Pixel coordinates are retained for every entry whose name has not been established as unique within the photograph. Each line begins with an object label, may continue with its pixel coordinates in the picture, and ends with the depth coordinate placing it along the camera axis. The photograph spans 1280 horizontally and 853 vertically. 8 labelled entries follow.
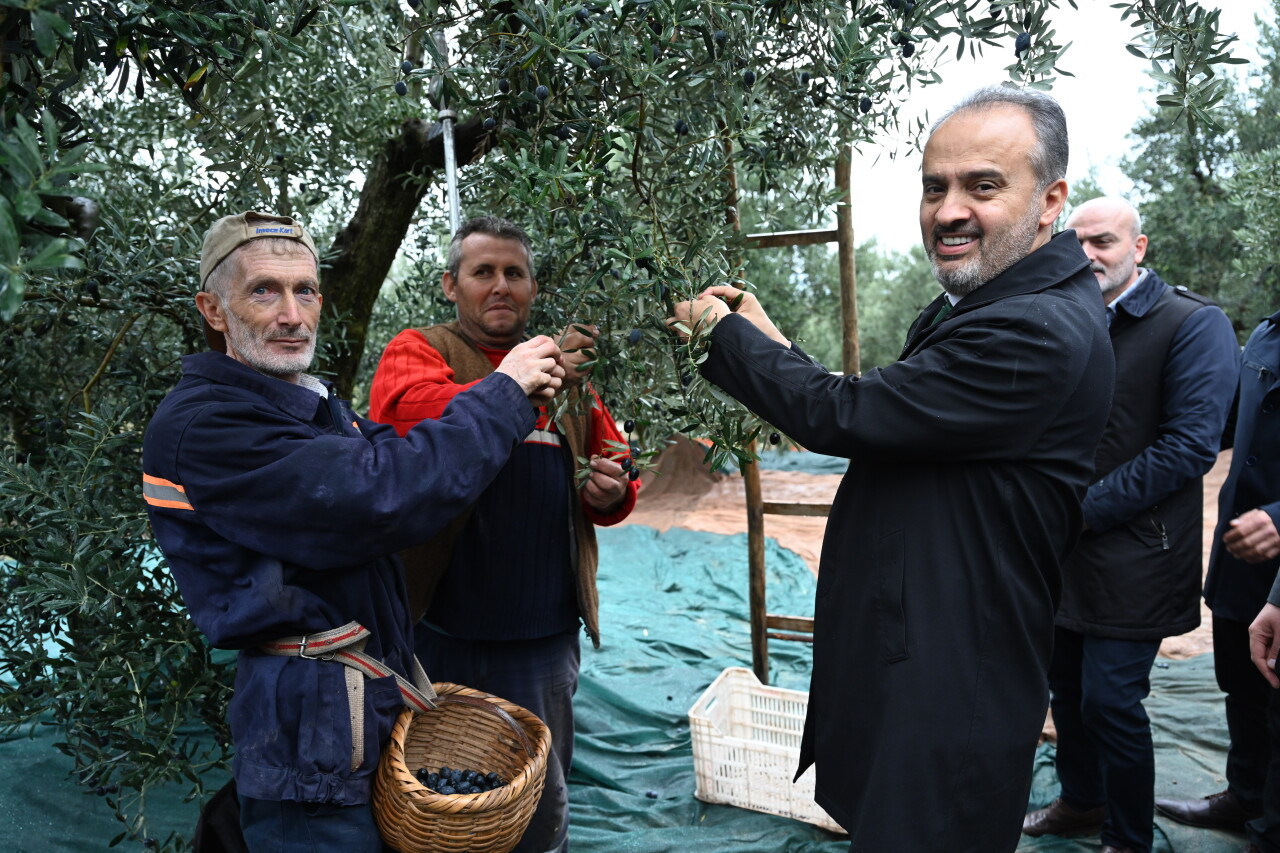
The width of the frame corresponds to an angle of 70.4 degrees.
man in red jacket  2.90
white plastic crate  4.05
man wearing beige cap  1.87
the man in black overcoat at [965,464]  1.90
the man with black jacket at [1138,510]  3.41
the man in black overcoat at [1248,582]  3.26
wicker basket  1.85
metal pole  2.75
